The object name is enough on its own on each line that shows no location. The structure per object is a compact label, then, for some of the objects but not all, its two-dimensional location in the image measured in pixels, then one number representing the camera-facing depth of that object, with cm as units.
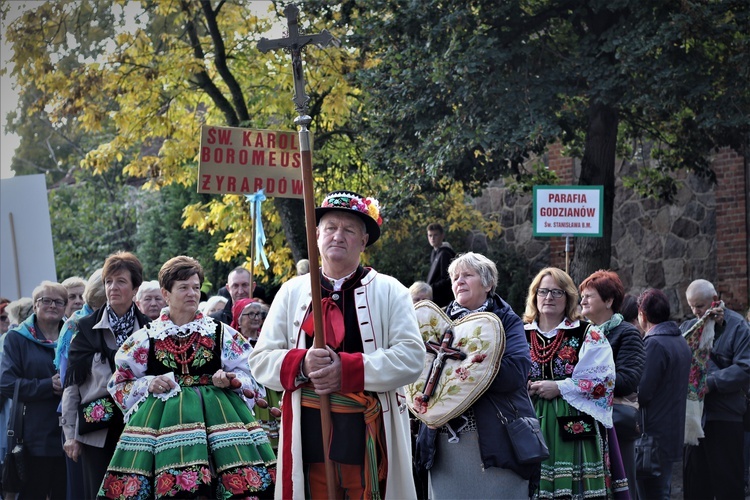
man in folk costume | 501
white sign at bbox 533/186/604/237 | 1157
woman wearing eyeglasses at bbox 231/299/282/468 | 792
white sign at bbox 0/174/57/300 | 1089
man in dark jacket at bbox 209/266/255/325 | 1041
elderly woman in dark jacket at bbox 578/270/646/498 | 734
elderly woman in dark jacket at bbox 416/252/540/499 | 617
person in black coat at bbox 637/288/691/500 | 819
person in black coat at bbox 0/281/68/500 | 840
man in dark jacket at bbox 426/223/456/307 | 1330
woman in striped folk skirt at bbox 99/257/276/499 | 589
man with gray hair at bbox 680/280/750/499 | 902
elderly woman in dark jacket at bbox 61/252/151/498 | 677
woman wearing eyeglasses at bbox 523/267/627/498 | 671
